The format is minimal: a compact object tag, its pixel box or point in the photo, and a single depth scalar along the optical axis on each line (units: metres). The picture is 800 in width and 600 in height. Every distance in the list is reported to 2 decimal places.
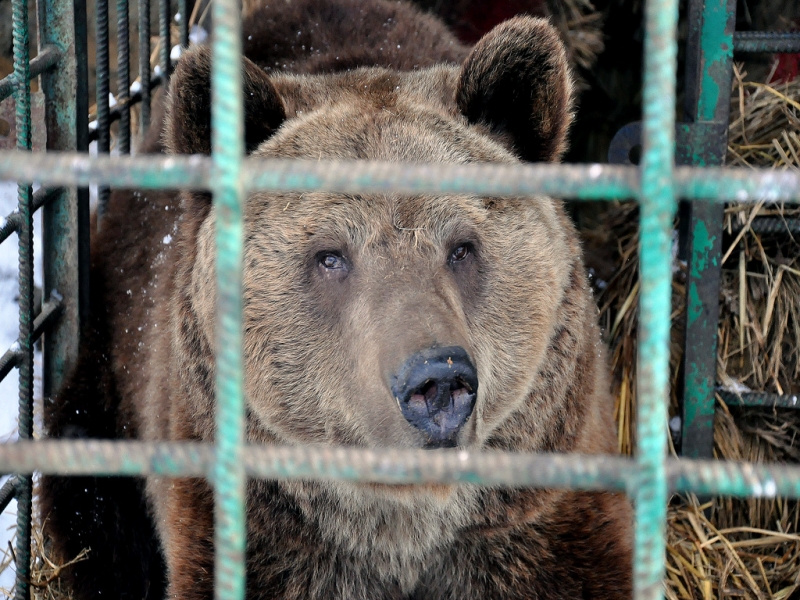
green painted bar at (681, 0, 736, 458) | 7.80
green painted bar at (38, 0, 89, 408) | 7.42
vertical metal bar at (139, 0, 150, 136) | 8.87
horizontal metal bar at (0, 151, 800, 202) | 2.51
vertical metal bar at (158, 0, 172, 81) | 9.36
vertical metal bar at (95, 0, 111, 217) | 8.26
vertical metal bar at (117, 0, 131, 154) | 8.61
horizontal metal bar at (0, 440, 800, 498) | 2.47
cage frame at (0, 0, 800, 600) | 2.47
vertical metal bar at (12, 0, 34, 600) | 6.29
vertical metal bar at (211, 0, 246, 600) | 2.48
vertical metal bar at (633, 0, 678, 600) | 2.47
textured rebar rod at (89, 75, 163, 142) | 8.61
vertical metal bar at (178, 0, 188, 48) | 9.78
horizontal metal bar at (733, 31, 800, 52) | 7.71
